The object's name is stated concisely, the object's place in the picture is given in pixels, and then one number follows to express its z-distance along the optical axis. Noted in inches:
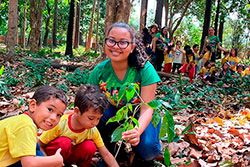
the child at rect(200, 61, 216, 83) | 295.7
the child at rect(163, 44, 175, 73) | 333.7
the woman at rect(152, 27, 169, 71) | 319.9
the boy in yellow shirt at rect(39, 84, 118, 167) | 81.1
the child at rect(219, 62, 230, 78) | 313.4
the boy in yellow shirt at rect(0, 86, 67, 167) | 63.2
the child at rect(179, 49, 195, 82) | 297.0
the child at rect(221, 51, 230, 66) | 340.7
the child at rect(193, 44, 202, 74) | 347.9
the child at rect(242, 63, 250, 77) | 281.1
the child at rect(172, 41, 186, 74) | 354.3
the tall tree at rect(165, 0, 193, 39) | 712.1
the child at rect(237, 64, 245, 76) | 319.3
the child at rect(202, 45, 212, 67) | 339.6
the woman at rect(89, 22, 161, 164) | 89.4
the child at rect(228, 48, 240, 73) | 324.2
